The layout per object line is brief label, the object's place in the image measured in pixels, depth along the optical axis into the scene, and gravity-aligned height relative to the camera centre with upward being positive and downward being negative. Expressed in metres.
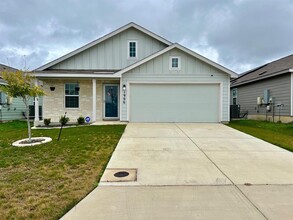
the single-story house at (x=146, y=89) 12.59 +0.93
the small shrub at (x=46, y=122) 11.87 -0.94
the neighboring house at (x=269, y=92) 12.95 +0.99
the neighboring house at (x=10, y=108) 14.70 -0.27
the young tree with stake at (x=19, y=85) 6.64 +0.57
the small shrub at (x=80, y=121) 12.34 -0.91
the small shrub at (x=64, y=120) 10.88 -0.78
